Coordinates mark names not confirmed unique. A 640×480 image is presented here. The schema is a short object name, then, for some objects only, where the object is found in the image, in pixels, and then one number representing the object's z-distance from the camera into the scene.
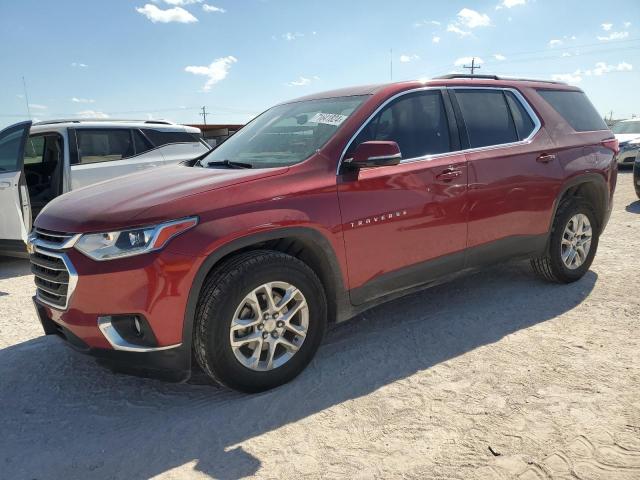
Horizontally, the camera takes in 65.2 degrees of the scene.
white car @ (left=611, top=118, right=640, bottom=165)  14.05
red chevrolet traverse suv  2.54
